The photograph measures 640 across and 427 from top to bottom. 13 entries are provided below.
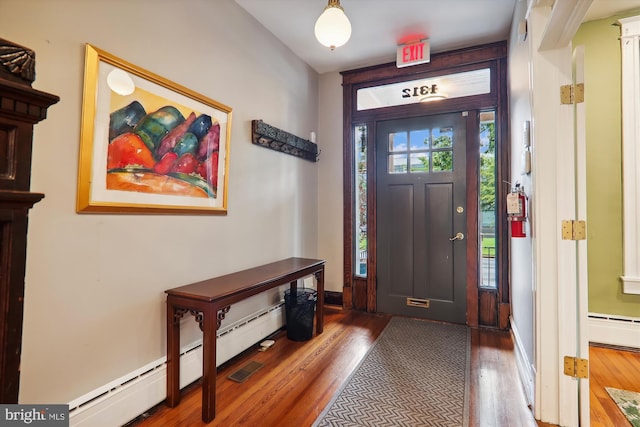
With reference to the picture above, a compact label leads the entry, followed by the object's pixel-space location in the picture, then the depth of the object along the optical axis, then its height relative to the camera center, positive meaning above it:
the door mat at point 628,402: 1.77 -1.09
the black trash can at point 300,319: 2.81 -0.87
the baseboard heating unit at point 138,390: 1.55 -0.95
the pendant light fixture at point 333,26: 1.85 +1.19
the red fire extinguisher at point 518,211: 2.05 +0.09
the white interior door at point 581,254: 1.69 -0.16
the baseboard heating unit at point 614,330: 2.70 -0.92
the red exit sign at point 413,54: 3.16 +1.76
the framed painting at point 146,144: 1.57 +0.46
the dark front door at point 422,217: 3.30 +0.08
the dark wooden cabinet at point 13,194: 0.73 +0.06
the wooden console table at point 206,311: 1.75 -0.53
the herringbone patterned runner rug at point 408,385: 1.79 -1.10
